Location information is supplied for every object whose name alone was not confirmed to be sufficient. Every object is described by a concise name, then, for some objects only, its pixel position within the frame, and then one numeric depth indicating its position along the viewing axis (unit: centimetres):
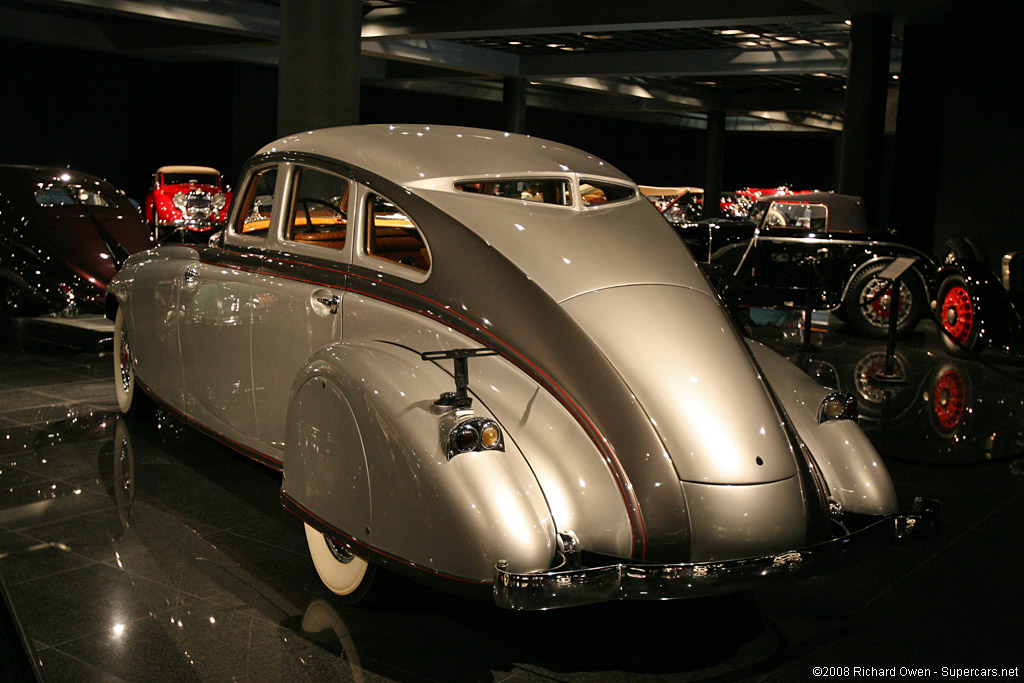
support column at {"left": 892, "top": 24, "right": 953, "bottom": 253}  1480
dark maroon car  823
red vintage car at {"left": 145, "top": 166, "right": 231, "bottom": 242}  1652
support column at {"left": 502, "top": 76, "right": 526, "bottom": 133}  2389
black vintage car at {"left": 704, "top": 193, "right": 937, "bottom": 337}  1023
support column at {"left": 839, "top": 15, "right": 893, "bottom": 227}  1424
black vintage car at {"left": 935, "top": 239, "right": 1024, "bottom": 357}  852
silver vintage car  290
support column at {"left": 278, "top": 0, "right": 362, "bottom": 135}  902
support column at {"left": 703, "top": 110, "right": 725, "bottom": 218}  3073
